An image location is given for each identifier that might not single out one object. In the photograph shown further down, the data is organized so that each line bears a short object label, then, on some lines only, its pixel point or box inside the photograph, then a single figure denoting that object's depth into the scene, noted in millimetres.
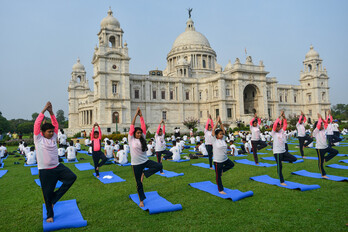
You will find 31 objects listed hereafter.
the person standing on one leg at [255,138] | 11531
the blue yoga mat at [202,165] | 11623
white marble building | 41250
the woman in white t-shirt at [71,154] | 14188
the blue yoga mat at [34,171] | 10634
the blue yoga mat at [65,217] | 5000
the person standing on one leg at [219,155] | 6969
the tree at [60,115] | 119750
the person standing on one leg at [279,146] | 7746
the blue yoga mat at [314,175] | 8055
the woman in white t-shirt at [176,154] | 13688
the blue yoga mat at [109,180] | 8867
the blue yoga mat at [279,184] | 7168
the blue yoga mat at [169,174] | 9541
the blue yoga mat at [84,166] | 11738
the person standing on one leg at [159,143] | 10625
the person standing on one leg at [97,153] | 9547
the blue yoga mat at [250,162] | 11211
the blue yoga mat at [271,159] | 11962
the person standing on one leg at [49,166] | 5266
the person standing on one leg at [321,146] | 8539
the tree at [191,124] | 37375
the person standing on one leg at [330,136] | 14430
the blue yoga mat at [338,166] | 10123
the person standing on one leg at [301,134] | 12984
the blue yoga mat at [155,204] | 5715
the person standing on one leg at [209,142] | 10977
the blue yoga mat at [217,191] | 6523
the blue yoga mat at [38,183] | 8591
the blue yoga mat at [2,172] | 10862
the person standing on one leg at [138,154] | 6098
